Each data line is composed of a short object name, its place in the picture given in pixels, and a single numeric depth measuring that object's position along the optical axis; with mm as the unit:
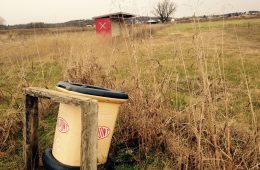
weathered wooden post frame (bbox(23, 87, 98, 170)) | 1948
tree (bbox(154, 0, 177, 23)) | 68750
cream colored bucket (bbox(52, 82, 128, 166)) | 2189
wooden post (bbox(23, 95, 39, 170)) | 2494
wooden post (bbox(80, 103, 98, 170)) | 1941
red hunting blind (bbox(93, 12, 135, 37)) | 20741
